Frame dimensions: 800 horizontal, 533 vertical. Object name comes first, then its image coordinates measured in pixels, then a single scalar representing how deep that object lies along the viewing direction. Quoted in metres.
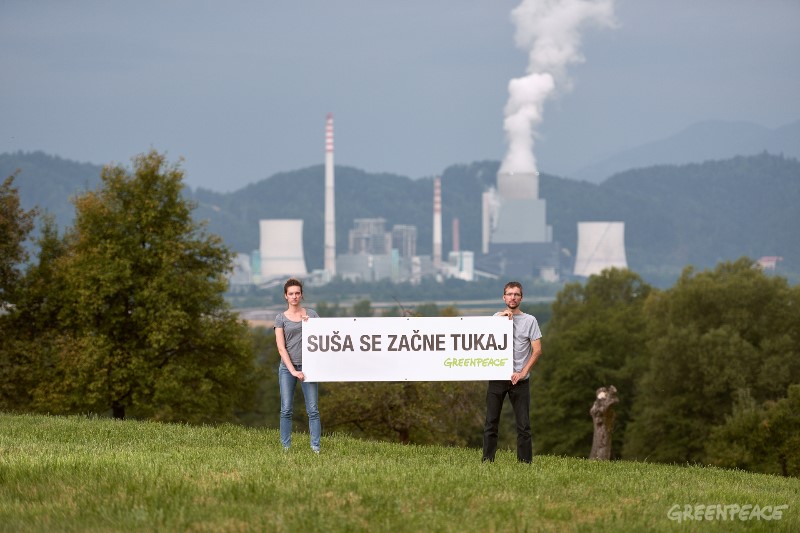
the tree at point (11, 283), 41.88
